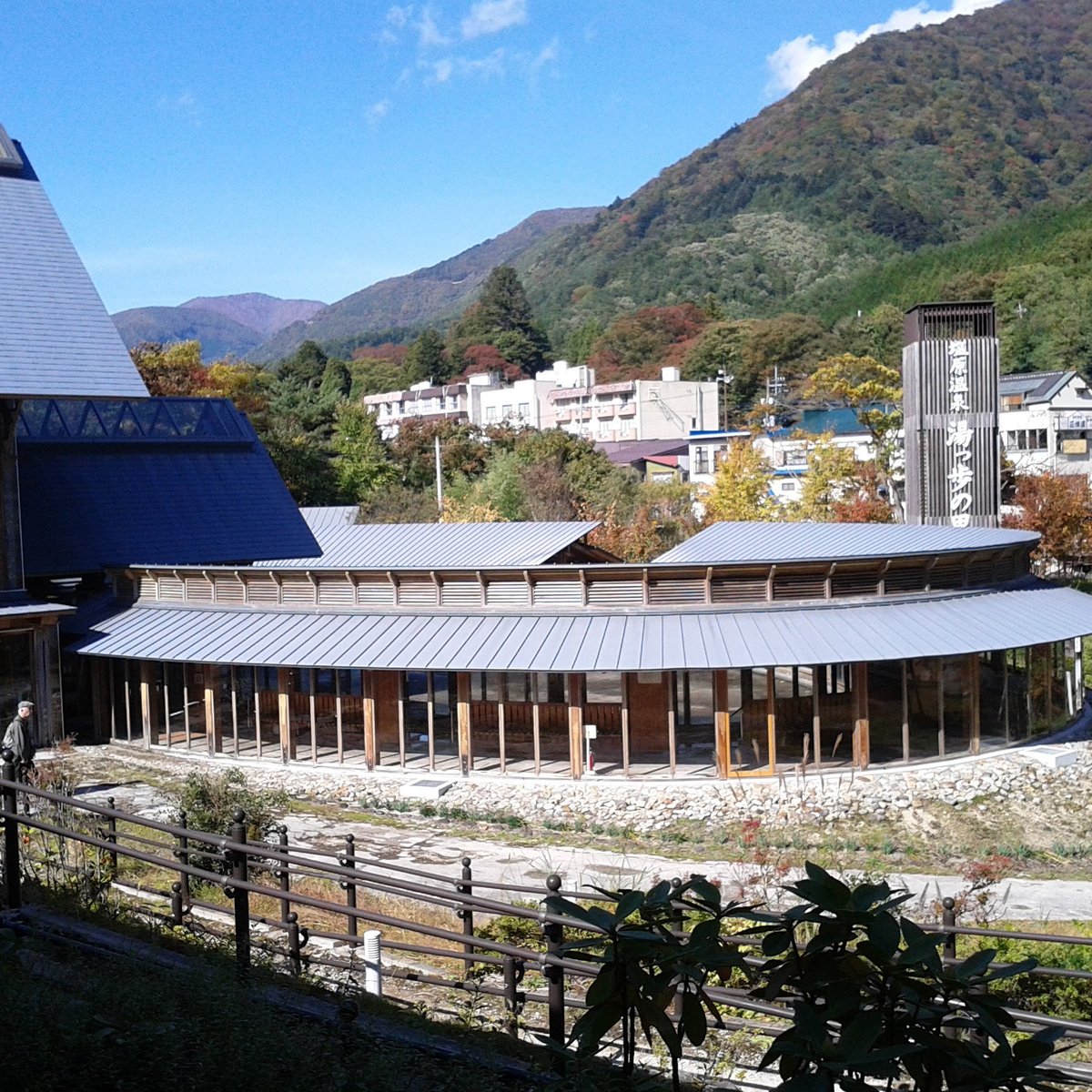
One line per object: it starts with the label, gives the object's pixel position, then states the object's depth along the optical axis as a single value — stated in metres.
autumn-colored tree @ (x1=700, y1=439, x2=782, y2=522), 43.72
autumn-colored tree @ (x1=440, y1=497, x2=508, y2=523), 44.81
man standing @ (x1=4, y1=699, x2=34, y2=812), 14.47
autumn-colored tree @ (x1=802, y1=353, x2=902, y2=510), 45.50
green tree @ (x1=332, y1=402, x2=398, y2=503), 55.28
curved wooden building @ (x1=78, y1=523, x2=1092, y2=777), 18.70
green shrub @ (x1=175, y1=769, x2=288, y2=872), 12.66
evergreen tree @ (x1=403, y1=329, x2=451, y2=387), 108.19
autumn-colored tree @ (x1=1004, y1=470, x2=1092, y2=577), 40.34
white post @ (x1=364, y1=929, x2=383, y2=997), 8.23
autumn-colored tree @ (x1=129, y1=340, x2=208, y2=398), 56.19
